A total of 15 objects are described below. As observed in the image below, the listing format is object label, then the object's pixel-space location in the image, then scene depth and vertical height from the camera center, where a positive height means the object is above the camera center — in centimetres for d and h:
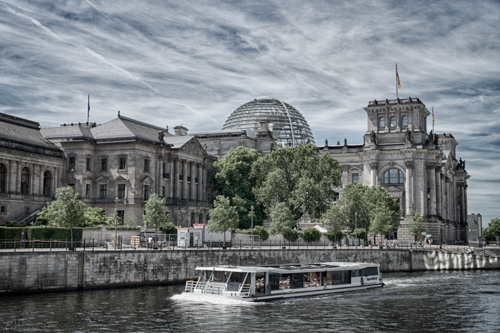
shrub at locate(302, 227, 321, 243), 10069 -155
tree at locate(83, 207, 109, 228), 8494 +112
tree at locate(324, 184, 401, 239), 10450 +221
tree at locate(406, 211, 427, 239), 12781 +11
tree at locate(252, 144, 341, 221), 10819 +821
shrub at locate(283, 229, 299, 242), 9831 -152
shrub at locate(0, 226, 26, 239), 6584 -77
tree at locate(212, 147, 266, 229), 11531 +876
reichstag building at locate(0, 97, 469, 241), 9475 +1138
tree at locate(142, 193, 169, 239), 8881 +157
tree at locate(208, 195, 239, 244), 8525 +83
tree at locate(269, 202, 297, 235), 9938 +84
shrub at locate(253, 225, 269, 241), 9588 -105
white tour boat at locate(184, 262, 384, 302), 5216 -496
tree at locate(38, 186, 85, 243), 7219 +160
